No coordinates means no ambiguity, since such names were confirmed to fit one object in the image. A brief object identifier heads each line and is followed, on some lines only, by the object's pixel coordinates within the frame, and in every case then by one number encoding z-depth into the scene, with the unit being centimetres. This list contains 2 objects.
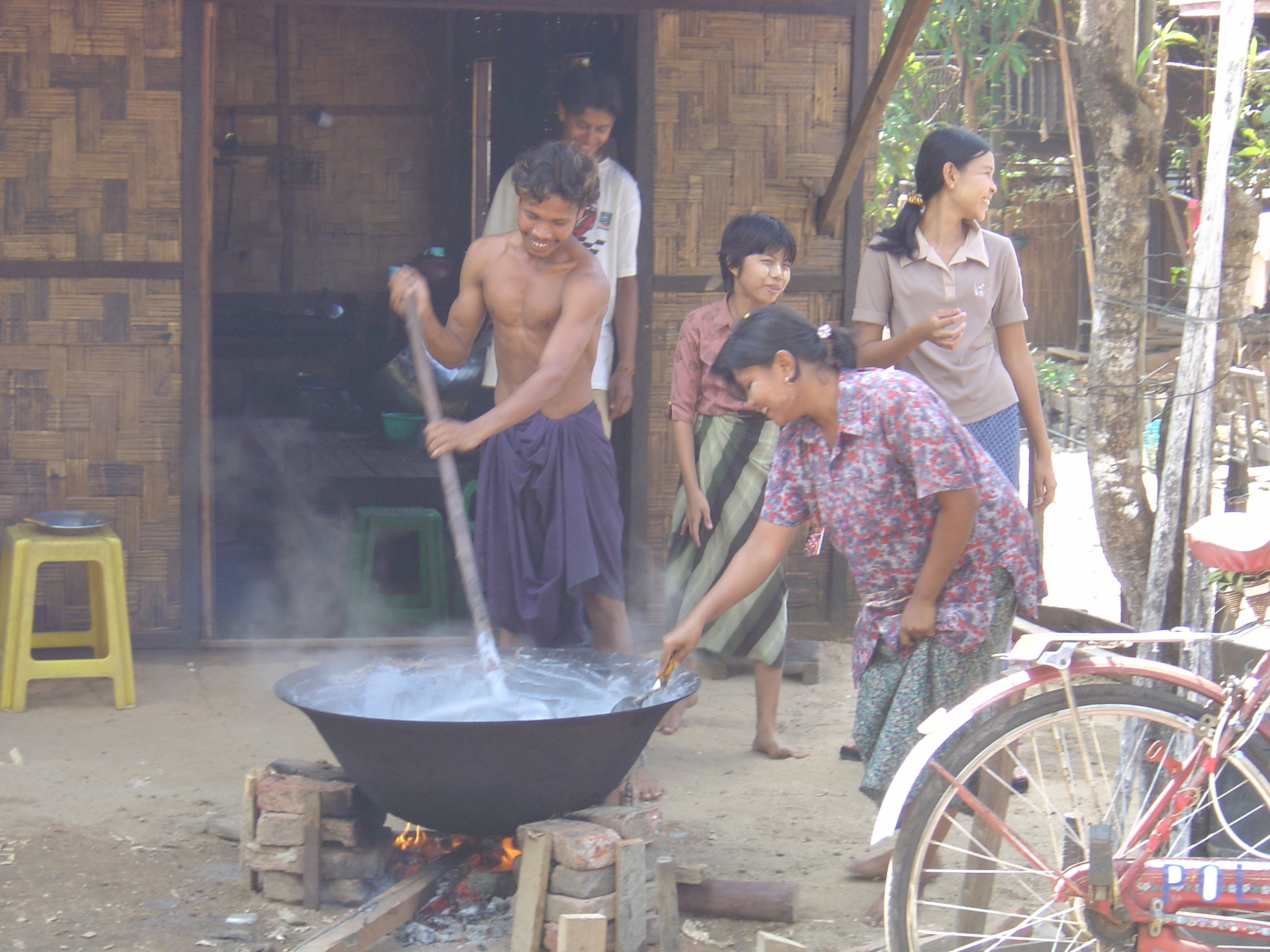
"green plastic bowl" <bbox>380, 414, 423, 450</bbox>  802
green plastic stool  605
